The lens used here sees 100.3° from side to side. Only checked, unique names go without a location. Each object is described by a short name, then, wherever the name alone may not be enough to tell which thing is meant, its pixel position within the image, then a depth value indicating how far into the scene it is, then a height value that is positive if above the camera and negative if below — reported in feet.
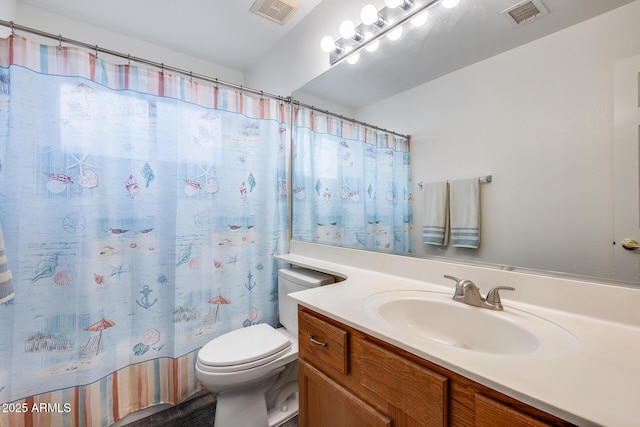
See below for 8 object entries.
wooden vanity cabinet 1.73 -1.44
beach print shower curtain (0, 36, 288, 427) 3.92 -0.26
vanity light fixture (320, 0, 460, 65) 4.10 +3.24
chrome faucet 2.81 -0.90
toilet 4.07 -2.44
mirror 2.60 +1.06
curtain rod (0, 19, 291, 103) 3.82 +2.68
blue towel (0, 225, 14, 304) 3.19 -0.80
